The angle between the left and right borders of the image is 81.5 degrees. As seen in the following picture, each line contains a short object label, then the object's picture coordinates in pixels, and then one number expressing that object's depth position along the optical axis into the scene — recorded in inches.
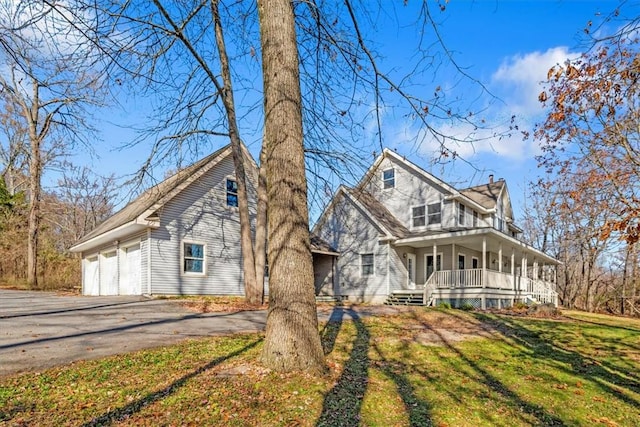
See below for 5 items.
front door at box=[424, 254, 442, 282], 775.7
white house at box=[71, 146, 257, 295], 554.3
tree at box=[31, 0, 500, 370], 174.4
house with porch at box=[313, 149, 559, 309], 661.9
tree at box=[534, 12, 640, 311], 188.4
